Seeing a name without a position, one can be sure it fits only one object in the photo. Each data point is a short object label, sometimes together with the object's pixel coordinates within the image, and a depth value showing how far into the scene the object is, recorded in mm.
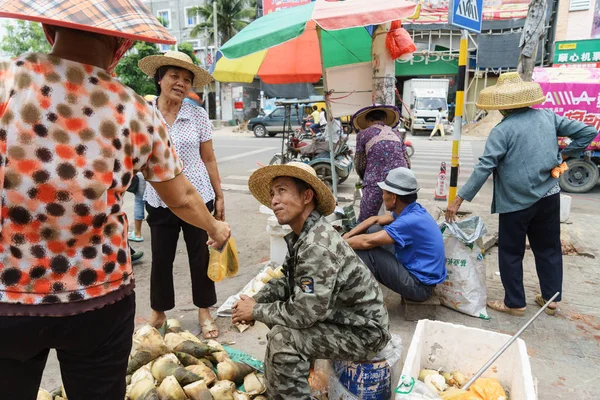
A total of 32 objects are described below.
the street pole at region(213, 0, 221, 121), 27578
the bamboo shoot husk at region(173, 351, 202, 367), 2434
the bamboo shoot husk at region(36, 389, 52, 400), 2080
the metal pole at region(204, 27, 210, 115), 27425
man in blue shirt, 3021
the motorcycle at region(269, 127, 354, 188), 8641
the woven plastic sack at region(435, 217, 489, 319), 3293
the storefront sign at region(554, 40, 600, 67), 13258
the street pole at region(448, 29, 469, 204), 4176
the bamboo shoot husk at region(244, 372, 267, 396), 2308
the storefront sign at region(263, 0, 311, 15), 13469
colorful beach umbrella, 3447
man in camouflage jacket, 2014
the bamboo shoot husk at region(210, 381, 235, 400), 2158
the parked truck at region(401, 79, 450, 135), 21297
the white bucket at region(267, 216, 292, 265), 4066
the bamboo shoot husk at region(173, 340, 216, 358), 2523
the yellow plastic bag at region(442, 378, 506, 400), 2166
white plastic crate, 2332
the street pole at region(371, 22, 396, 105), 4984
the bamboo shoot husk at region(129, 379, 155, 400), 2119
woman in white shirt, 2828
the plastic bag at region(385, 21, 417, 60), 4875
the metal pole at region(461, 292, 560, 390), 2230
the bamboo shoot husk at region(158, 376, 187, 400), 2115
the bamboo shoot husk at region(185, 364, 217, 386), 2270
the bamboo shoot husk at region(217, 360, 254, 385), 2367
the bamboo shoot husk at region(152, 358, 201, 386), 2223
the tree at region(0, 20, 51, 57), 30433
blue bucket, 2189
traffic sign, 3725
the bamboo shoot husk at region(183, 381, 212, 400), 2109
